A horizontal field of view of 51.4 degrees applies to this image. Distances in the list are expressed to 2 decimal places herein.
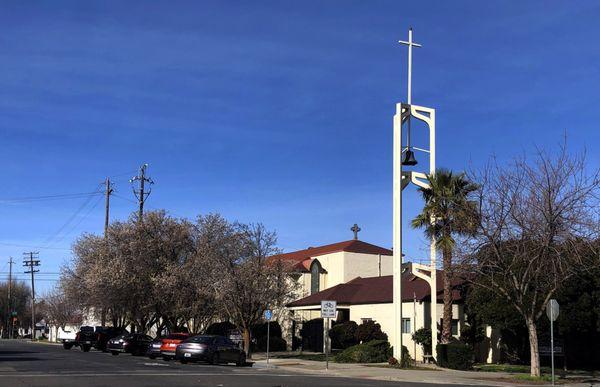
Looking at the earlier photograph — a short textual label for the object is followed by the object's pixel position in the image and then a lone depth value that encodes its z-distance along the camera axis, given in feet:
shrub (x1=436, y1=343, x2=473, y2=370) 94.68
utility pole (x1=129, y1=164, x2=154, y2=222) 159.04
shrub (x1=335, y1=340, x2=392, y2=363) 106.42
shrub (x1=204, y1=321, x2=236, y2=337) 164.04
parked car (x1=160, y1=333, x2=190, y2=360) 109.09
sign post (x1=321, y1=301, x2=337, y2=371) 94.32
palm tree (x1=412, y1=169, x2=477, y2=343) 92.79
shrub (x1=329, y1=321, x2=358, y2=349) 133.15
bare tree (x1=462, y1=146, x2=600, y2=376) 77.10
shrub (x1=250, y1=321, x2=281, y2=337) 157.48
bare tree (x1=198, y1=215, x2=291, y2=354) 122.11
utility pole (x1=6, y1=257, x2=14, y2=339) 349.61
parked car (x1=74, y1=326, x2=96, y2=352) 145.66
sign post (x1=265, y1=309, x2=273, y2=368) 110.93
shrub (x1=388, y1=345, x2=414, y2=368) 96.32
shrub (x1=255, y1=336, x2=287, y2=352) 152.05
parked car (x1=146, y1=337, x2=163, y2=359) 115.44
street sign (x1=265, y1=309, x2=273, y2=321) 110.93
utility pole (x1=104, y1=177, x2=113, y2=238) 162.93
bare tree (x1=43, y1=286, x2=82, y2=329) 227.81
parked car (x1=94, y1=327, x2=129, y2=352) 149.25
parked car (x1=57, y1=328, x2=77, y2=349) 162.30
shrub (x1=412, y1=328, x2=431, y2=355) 107.45
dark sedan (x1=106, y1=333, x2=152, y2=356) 130.82
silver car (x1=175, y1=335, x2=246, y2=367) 97.81
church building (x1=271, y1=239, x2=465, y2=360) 119.34
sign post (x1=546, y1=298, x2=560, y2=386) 72.23
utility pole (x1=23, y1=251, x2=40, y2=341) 298.45
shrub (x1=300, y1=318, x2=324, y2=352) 142.10
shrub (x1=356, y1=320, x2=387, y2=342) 126.24
